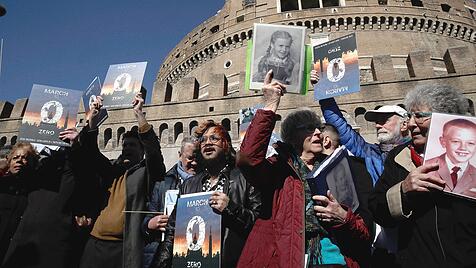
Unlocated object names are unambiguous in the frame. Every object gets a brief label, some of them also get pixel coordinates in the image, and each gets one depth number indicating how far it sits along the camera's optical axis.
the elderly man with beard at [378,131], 4.08
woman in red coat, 2.50
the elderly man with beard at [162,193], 3.46
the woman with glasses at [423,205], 2.08
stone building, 20.86
